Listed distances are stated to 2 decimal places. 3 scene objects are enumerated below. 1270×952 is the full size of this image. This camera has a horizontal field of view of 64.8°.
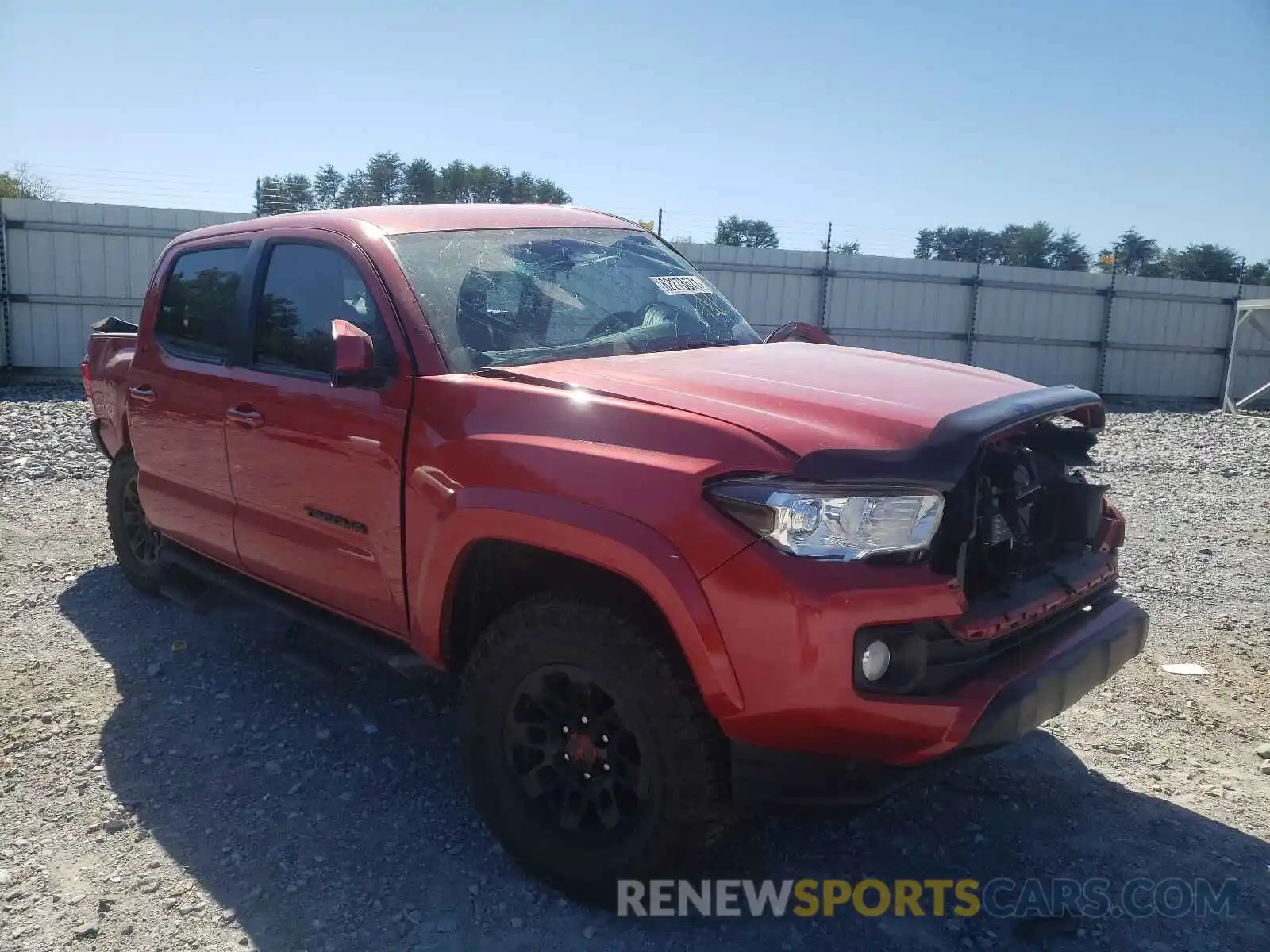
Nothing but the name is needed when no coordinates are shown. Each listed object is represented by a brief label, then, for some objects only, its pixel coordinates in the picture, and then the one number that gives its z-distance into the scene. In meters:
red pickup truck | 2.42
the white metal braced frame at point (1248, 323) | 18.30
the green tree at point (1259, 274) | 35.31
